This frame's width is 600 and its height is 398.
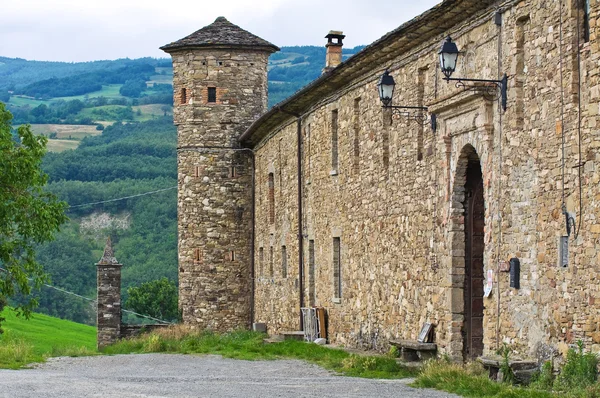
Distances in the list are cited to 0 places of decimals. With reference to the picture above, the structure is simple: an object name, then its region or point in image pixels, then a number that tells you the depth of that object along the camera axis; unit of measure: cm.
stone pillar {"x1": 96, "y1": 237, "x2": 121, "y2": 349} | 3728
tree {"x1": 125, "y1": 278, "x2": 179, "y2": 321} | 5378
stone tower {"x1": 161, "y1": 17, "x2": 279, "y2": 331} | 3759
